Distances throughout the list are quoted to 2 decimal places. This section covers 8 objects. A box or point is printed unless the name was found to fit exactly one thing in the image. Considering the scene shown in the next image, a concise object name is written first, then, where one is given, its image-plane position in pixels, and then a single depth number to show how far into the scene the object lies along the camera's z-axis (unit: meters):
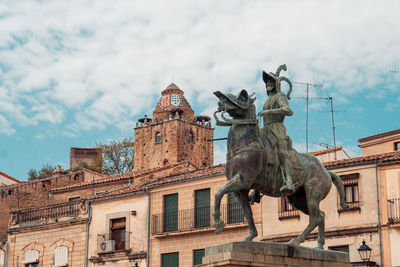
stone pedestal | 12.36
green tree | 80.06
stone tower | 93.00
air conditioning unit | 37.44
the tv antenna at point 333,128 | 36.22
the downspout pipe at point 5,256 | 41.96
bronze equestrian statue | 13.02
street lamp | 28.03
